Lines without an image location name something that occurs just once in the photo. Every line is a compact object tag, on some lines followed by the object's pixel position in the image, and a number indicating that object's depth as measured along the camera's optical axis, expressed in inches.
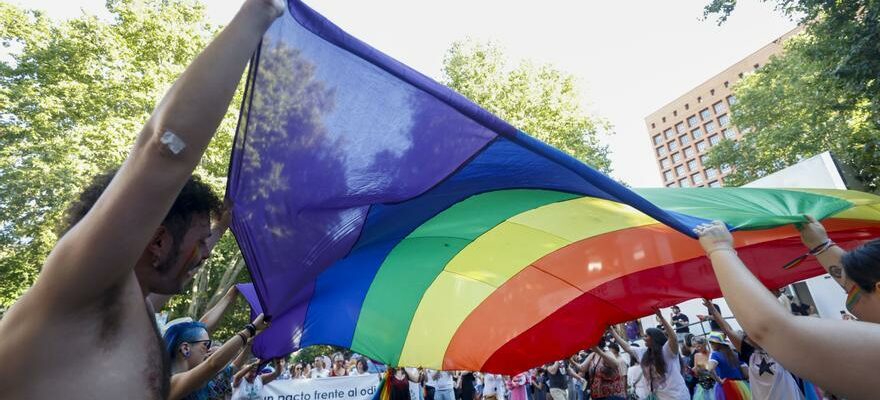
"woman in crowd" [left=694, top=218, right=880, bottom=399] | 49.2
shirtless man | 30.2
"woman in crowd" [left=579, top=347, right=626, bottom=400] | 281.0
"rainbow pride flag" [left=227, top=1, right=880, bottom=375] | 76.4
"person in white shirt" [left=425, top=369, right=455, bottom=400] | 485.4
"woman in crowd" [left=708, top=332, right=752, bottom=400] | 259.3
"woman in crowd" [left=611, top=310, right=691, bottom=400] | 242.2
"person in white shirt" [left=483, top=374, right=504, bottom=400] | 443.2
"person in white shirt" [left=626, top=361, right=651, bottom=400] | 272.3
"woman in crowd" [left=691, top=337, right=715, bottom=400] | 289.7
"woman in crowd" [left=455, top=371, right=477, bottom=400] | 510.9
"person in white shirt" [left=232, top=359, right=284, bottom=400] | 311.7
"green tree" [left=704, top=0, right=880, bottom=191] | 397.1
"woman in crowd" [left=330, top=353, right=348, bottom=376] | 496.6
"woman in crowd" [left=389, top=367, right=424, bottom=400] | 406.0
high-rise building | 2763.3
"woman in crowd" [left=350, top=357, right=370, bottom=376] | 478.8
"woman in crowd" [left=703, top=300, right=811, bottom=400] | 196.9
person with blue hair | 97.8
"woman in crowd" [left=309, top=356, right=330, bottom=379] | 507.3
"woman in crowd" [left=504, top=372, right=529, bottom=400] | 417.7
